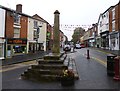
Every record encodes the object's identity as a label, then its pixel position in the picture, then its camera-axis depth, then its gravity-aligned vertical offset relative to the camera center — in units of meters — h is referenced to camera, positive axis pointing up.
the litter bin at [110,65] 5.97 -1.21
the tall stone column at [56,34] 7.68 +0.95
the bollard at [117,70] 5.26 -1.34
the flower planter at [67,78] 4.64 -1.59
